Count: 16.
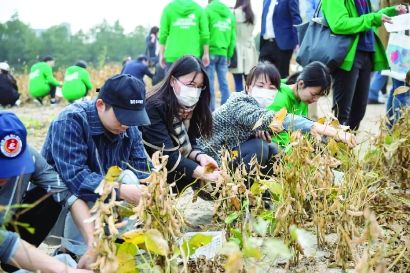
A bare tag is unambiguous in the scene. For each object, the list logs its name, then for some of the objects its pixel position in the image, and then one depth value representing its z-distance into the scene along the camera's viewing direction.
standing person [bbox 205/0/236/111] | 5.59
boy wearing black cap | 2.00
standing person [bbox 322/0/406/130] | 3.42
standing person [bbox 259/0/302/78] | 4.72
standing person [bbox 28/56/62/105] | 10.34
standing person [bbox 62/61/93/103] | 8.92
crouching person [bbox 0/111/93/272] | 1.56
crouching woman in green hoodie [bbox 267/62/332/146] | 2.98
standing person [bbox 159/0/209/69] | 5.15
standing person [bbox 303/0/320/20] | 4.39
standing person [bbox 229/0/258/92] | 5.86
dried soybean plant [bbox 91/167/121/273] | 1.38
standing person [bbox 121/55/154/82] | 7.94
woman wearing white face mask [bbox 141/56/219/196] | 2.55
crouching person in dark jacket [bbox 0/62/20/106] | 9.75
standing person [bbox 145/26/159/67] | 9.50
